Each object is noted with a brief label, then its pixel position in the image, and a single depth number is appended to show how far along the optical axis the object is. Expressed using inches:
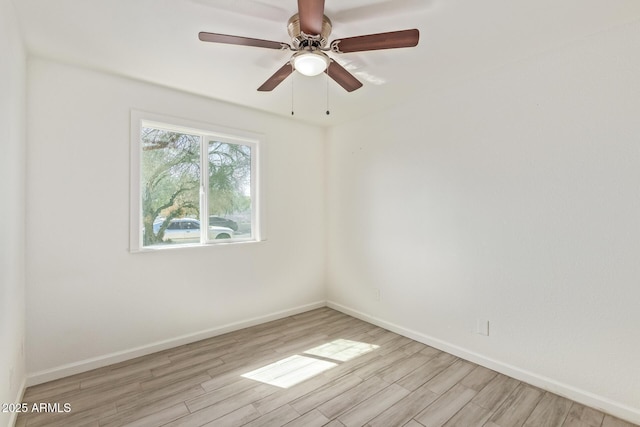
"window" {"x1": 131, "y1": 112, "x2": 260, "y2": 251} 106.5
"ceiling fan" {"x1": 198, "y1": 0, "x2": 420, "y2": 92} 60.0
